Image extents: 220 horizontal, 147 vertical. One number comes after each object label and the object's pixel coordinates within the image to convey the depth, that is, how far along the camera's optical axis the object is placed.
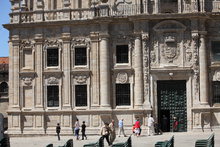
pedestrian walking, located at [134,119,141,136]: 38.56
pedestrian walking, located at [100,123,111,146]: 30.89
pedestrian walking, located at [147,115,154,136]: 39.41
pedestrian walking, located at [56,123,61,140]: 38.78
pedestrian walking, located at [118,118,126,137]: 39.22
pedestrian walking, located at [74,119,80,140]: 38.94
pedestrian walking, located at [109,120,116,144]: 30.89
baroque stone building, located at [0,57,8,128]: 64.25
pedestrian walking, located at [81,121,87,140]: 38.91
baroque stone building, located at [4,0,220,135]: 41.47
